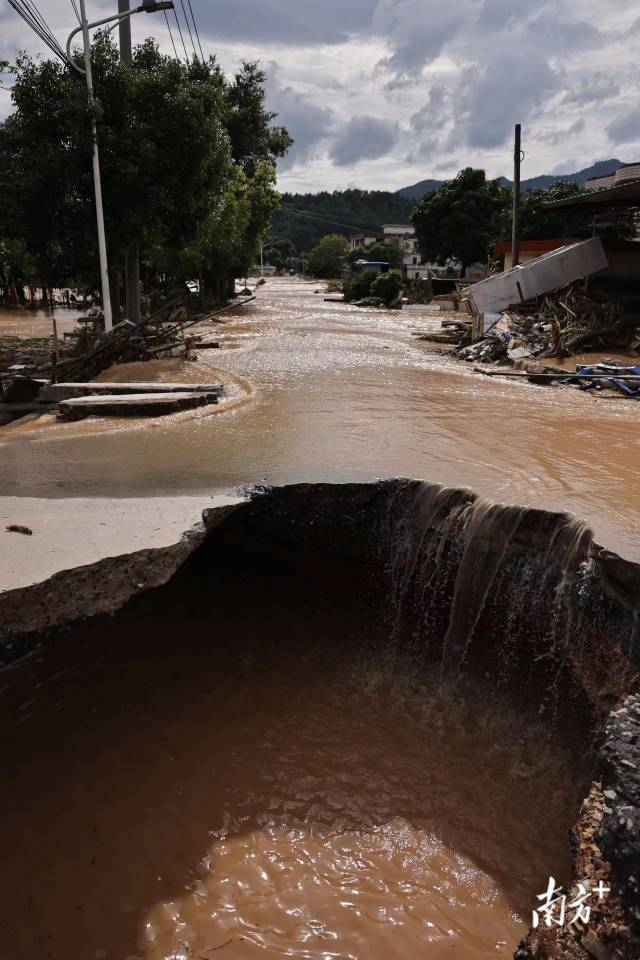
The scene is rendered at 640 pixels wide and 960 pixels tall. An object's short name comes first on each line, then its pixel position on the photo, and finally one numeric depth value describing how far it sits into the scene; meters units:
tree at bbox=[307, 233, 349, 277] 75.19
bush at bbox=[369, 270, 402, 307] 36.44
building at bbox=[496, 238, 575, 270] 23.72
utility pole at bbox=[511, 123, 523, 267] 22.27
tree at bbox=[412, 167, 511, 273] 43.00
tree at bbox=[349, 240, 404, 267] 67.62
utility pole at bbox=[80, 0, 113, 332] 13.88
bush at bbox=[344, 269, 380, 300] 38.47
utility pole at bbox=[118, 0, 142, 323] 17.03
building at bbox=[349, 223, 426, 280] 65.31
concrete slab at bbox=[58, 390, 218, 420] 9.16
